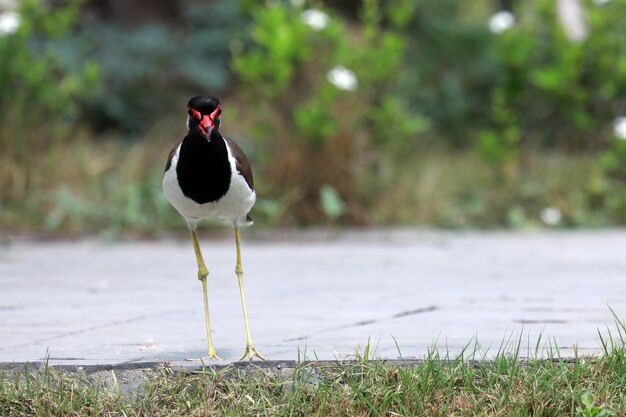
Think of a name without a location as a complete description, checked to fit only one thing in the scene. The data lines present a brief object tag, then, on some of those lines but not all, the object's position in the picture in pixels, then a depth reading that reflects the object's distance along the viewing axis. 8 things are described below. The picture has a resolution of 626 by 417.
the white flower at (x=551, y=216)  20.16
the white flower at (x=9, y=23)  19.33
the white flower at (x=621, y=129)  20.55
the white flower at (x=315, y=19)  19.56
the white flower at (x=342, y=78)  18.83
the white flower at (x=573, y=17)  29.98
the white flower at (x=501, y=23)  22.81
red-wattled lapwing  8.07
